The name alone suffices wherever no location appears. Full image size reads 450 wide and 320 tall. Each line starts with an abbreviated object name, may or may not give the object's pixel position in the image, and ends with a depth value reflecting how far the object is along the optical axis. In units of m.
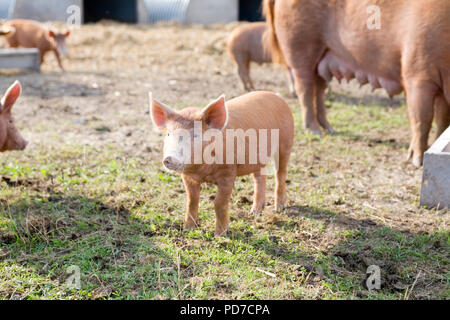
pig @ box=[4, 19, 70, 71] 10.43
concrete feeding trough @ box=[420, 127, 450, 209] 3.78
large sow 4.71
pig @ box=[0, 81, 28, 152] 4.04
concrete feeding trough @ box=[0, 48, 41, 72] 9.51
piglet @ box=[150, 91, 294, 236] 3.01
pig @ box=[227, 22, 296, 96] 8.75
